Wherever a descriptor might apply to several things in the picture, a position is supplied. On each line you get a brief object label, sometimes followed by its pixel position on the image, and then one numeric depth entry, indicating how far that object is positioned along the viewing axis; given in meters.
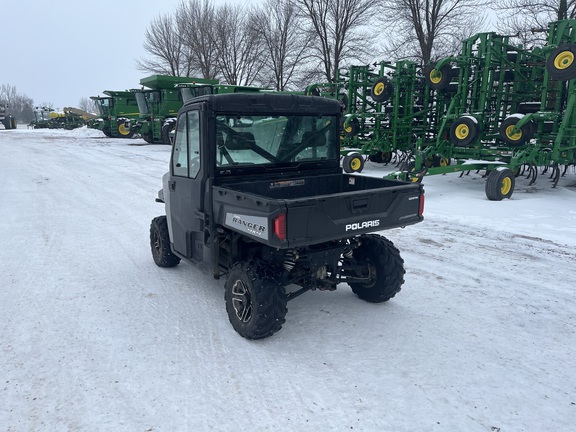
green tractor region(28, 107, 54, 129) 57.09
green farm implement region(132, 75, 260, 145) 23.31
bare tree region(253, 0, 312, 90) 28.97
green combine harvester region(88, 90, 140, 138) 30.83
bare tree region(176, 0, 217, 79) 35.25
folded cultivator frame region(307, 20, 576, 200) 10.38
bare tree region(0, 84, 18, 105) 122.99
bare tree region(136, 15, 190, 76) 39.53
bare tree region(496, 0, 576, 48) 16.30
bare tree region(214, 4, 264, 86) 33.66
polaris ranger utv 3.46
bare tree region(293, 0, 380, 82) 26.31
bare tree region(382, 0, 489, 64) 21.64
